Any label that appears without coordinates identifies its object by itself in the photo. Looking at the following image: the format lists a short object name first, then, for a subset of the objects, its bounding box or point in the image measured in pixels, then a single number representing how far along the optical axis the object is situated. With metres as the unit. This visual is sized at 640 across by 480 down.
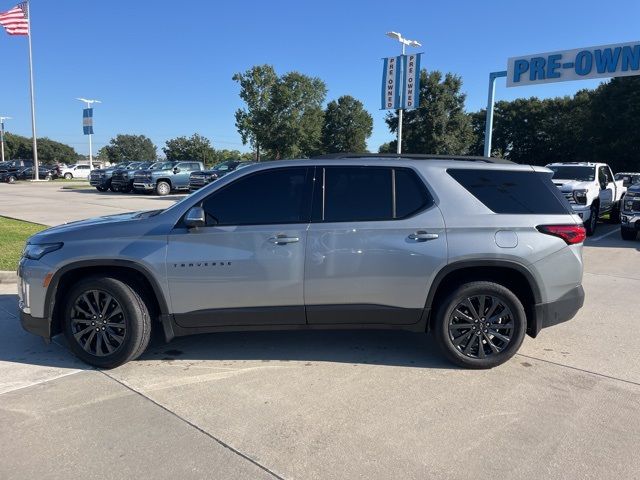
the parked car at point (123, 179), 27.50
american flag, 29.75
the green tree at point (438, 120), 46.53
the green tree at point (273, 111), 50.34
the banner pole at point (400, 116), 21.72
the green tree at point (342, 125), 68.31
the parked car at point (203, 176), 24.50
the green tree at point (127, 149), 134.88
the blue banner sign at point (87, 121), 43.59
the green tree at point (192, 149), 101.44
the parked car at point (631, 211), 11.56
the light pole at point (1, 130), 62.81
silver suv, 4.09
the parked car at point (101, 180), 28.83
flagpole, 39.03
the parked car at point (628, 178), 18.15
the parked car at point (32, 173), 41.82
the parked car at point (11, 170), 39.84
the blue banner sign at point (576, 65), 16.19
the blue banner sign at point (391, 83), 21.75
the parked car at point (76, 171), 49.28
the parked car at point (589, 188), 12.35
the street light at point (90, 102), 48.12
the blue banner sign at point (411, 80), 21.38
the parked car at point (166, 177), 25.85
